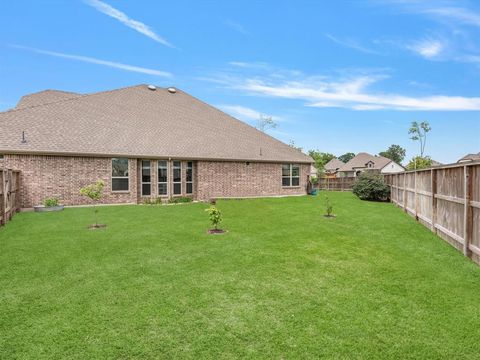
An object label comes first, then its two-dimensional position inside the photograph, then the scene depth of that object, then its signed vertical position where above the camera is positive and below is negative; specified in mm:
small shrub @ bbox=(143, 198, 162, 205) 18527 -1506
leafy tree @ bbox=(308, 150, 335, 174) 70681 +5408
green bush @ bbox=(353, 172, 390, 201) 20453 -809
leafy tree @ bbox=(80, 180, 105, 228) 11477 -512
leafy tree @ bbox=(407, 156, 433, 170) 54950 +2755
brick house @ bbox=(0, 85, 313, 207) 16469 +1677
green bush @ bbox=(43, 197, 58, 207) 15664 -1312
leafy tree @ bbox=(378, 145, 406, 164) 127438 +10258
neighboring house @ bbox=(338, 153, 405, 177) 63125 +2541
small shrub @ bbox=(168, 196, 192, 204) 19250 -1505
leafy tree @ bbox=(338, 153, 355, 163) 151350 +10138
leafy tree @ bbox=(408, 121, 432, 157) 72500 +10909
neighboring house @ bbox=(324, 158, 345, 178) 72762 +2348
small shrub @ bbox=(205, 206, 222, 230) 9672 -1232
